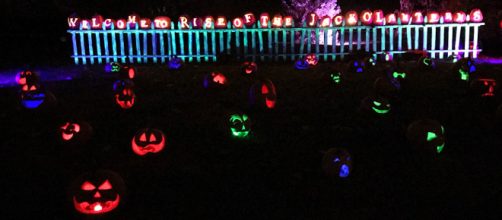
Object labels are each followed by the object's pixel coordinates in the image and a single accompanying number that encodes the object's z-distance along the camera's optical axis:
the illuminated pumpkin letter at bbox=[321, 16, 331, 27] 15.19
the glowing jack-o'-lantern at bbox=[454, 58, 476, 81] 9.11
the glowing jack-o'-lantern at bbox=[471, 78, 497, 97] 7.35
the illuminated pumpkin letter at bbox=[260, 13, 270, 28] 15.17
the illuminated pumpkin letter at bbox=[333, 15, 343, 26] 15.13
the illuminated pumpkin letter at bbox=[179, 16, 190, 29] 15.32
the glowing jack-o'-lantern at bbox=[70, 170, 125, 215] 3.79
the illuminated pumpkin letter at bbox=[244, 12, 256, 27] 15.12
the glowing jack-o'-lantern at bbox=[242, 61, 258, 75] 11.20
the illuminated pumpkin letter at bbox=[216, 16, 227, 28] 15.23
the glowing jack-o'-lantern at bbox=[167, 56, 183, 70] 13.28
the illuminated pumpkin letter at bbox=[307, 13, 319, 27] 15.12
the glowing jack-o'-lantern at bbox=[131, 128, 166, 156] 5.11
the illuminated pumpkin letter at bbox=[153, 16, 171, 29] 15.41
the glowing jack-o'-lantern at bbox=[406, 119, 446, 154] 4.92
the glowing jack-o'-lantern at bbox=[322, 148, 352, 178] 4.33
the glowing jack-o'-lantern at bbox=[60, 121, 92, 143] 5.45
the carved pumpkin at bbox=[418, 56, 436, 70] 11.41
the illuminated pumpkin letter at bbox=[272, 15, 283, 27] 15.07
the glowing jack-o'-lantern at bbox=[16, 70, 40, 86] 8.79
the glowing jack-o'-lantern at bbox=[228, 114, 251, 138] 5.62
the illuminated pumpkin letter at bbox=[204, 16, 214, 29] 15.24
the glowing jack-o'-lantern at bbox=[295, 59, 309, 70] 13.03
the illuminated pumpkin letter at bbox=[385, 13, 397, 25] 15.19
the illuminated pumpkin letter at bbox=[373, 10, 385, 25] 15.06
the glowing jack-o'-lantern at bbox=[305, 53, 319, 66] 13.28
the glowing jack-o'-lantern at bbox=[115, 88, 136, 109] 7.34
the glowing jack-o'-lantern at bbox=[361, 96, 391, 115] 6.61
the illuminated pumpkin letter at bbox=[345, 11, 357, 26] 15.00
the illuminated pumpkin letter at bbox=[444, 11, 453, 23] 14.99
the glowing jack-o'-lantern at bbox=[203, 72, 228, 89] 9.14
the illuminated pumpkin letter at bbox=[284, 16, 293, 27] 15.09
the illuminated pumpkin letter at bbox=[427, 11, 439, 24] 14.99
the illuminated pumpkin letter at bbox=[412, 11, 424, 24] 14.99
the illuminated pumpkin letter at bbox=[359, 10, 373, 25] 15.03
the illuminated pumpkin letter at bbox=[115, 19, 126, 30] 15.42
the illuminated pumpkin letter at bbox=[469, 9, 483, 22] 15.00
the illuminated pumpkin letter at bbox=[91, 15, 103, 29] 15.40
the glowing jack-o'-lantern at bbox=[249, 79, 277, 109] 7.02
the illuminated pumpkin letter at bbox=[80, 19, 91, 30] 15.49
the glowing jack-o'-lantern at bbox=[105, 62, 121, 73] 12.70
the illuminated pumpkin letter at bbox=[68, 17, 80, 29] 15.46
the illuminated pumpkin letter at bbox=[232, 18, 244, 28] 15.20
